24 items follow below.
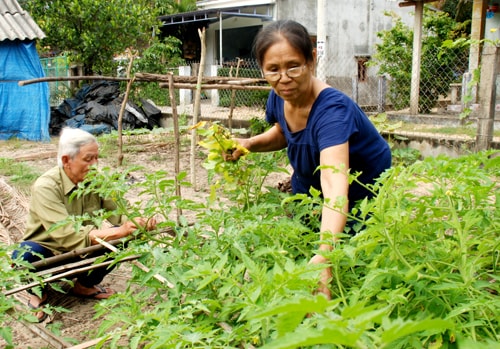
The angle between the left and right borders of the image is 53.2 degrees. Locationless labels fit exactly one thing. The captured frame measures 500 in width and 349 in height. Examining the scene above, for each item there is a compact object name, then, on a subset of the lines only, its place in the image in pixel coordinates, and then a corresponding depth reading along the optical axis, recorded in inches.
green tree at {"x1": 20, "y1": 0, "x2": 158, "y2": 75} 507.8
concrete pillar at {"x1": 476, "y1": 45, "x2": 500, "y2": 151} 221.1
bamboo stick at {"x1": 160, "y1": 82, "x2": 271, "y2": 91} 244.4
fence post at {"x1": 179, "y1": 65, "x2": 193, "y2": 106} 594.9
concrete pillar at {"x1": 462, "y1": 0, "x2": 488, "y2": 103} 377.1
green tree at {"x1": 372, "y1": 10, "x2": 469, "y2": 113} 429.1
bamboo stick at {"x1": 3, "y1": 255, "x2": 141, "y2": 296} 74.4
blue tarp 419.8
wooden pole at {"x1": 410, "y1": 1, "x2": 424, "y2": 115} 401.1
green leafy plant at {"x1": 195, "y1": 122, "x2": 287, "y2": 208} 85.9
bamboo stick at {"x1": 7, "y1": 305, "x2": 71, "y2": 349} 79.8
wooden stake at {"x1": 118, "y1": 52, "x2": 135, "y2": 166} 319.9
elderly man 117.2
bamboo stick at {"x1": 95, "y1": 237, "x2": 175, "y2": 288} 61.9
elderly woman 70.7
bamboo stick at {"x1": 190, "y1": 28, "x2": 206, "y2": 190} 249.6
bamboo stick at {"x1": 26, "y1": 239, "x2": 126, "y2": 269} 94.8
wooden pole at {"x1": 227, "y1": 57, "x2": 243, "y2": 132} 323.0
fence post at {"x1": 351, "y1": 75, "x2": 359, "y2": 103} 458.4
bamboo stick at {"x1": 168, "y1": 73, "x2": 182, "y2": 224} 213.3
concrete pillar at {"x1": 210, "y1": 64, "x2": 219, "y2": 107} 596.8
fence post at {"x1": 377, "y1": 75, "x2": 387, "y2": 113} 457.7
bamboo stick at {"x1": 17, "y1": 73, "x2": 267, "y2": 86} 270.4
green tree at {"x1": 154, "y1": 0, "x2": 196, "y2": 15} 757.6
